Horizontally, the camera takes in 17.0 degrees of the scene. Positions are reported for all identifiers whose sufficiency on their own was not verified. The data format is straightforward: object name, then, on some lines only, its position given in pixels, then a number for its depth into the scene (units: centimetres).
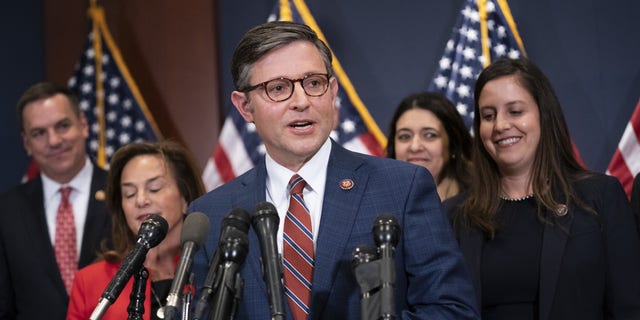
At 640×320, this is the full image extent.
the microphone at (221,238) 278
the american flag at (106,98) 545
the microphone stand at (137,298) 306
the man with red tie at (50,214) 409
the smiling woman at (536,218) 346
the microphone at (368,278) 276
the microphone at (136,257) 287
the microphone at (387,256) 275
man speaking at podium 300
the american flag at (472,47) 445
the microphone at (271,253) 277
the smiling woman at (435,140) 409
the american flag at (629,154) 415
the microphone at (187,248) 279
